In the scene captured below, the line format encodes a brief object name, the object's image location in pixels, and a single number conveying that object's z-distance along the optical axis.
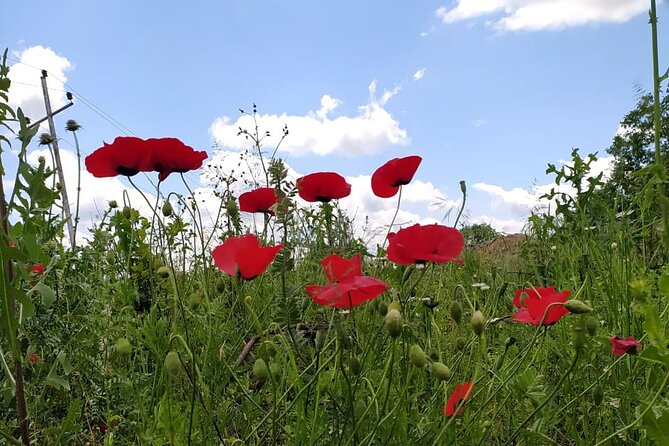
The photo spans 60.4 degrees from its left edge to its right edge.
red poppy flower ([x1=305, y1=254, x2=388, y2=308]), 0.95
